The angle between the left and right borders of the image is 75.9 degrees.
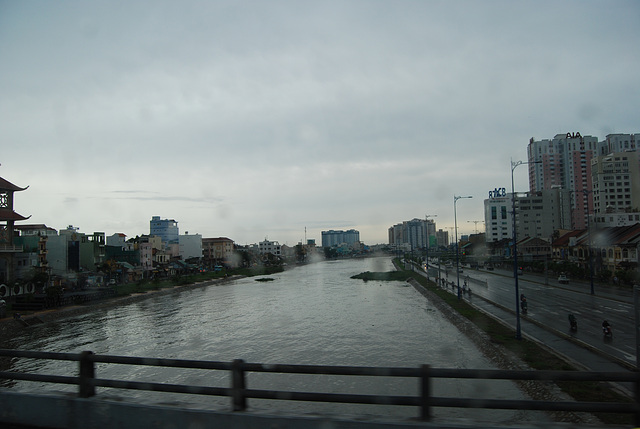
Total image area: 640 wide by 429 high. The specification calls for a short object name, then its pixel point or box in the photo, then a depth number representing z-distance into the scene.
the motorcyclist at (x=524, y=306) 23.67
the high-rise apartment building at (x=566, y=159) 110.06
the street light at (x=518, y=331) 17.43
